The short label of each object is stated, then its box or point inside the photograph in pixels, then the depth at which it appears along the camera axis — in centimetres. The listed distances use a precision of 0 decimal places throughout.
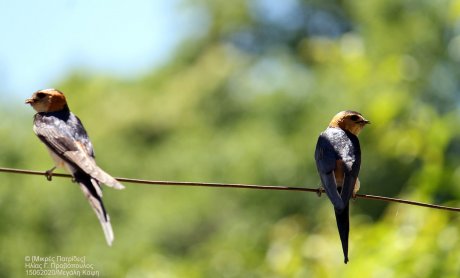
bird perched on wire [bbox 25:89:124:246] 1031
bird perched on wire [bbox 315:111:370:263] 1037
